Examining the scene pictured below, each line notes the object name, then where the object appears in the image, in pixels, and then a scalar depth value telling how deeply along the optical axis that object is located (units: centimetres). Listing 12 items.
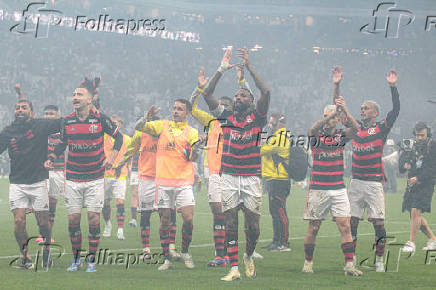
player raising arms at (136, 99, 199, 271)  1917
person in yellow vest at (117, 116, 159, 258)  2083
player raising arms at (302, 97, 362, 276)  1772
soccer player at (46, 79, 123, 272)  1783
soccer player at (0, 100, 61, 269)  1820
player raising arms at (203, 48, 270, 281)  1712
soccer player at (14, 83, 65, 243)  2353
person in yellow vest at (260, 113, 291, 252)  2292
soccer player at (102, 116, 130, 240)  2650
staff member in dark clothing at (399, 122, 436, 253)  2256
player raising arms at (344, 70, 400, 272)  1866
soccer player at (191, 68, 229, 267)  1937
